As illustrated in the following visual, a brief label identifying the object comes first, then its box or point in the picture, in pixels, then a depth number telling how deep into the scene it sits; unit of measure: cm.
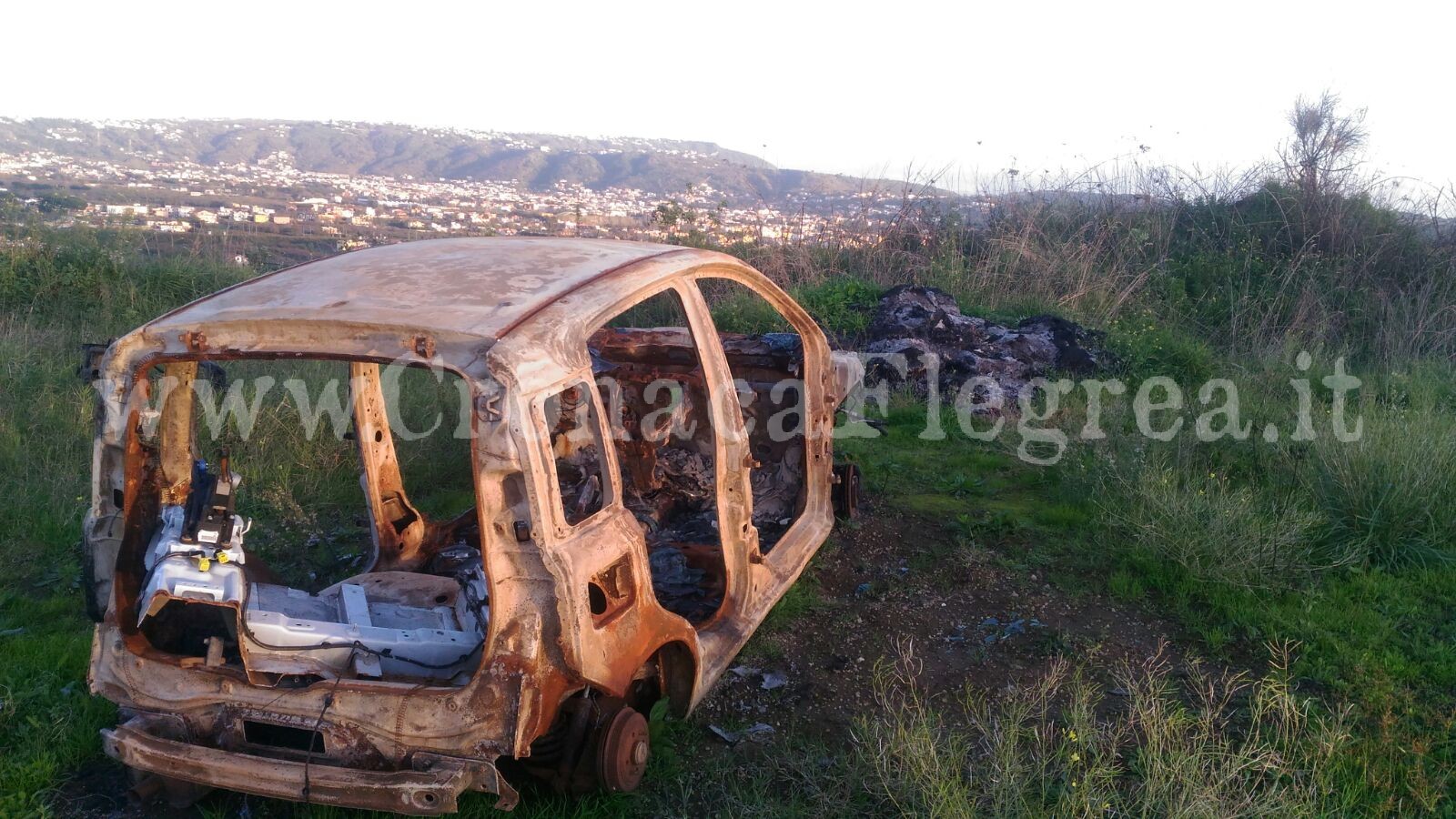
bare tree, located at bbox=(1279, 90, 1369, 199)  1179
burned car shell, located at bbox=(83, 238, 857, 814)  262
